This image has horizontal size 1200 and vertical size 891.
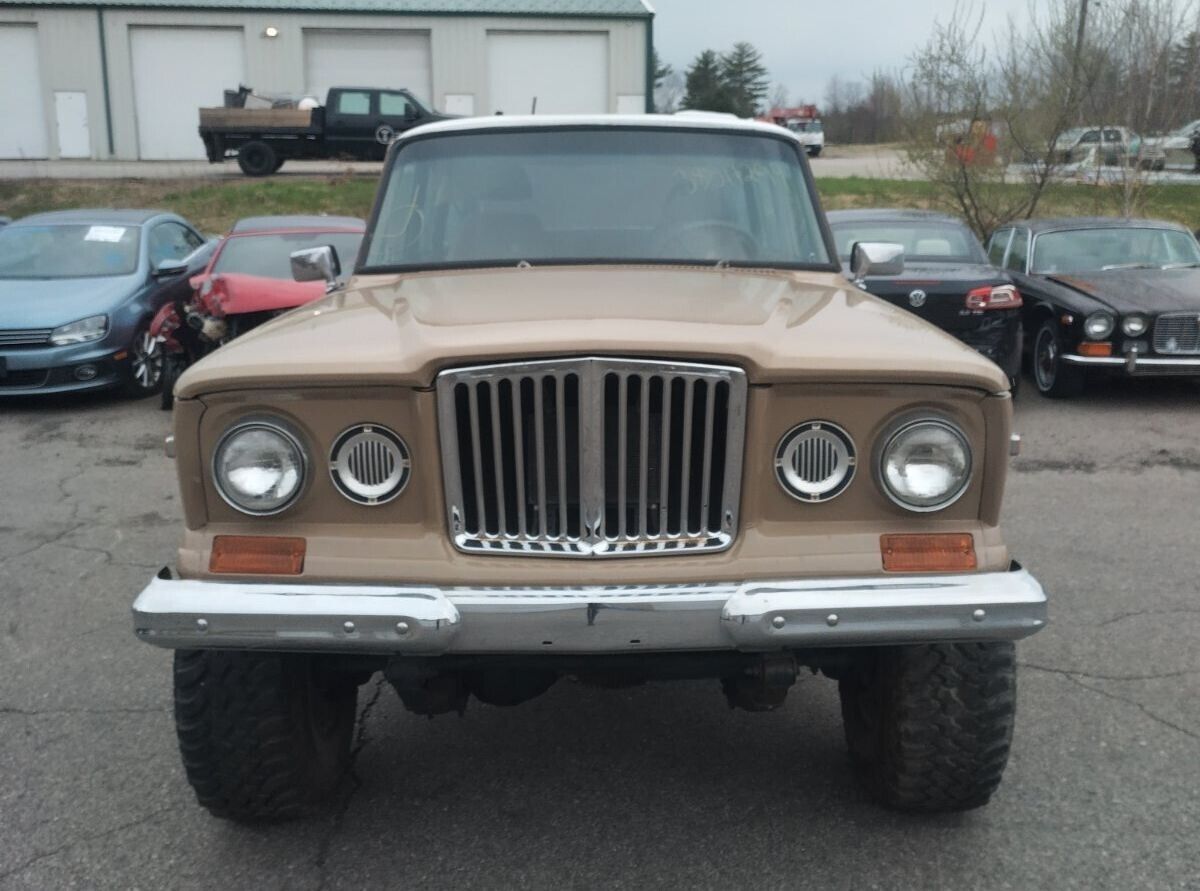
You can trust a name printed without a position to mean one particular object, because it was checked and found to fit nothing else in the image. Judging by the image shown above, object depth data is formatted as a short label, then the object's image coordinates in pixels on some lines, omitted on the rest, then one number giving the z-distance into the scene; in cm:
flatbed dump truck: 2644
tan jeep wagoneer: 279
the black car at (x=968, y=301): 965
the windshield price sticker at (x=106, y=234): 1135
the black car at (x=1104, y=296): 959
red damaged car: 912
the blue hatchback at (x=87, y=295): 993
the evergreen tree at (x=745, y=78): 7450
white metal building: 3347
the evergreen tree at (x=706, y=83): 6831
